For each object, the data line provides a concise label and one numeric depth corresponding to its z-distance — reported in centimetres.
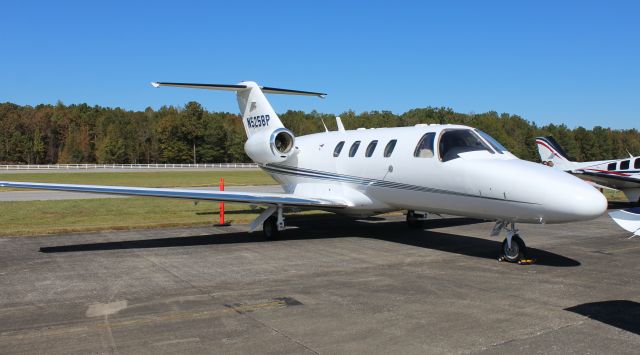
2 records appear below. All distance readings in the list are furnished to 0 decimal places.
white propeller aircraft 2192
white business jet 835
